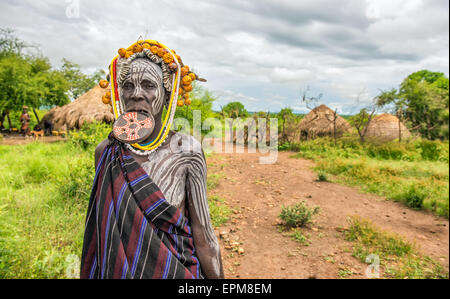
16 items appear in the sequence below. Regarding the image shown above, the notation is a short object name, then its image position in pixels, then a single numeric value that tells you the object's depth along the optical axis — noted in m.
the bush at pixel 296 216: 4.86
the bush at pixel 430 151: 8.82
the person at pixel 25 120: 13.38
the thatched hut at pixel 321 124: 13.53
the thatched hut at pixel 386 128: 12.58
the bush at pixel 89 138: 7.59
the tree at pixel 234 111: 18.59
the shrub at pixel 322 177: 7.32
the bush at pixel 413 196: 5.54
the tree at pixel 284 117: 13.36
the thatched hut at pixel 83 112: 12.19
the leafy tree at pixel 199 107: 10.00
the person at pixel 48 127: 14.89
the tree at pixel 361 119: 12.44
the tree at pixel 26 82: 13.72
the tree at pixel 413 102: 10.68
